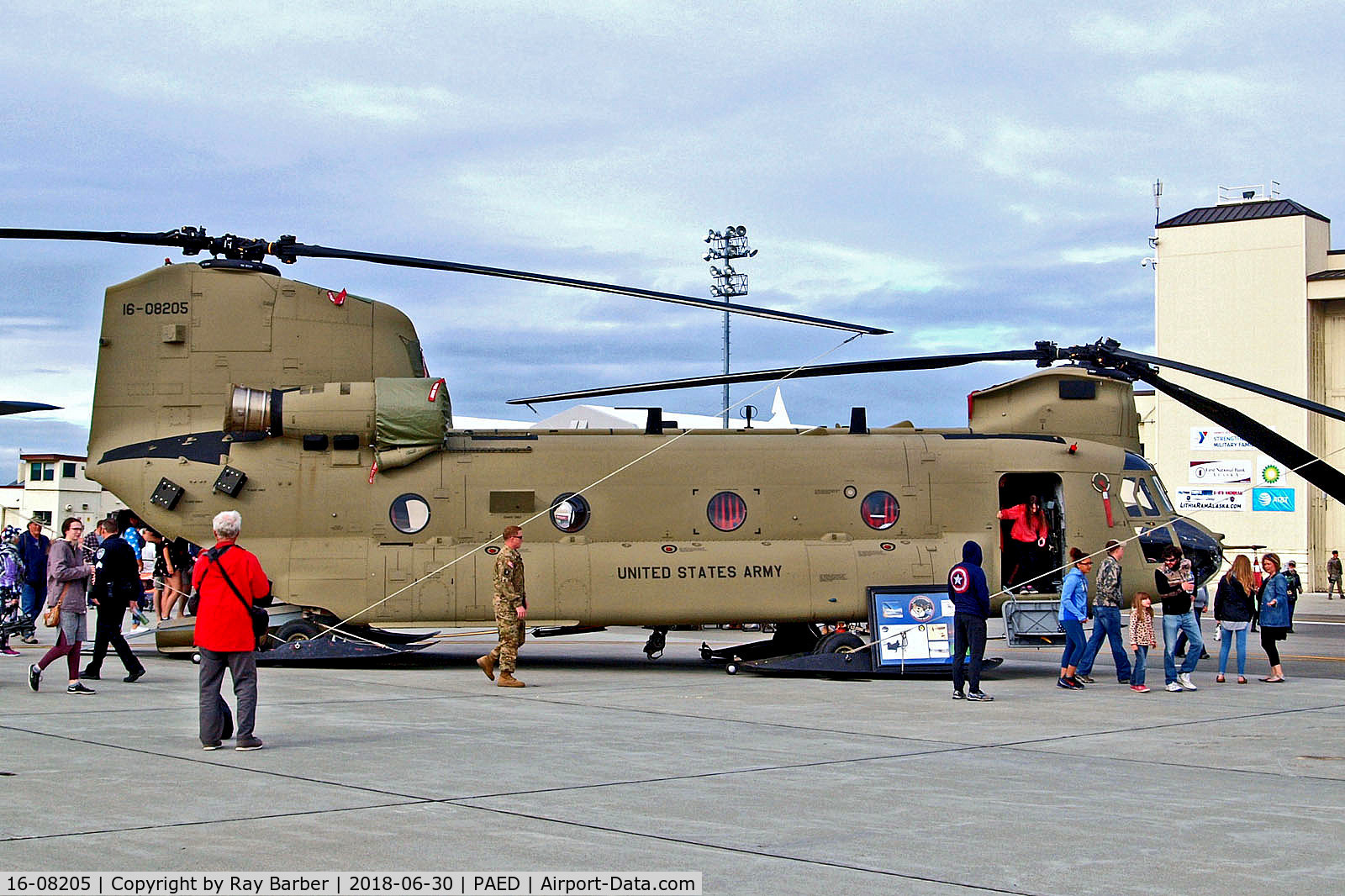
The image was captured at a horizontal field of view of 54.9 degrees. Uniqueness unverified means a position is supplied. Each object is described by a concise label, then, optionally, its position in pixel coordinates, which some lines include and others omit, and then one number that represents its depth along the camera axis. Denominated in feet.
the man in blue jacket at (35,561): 58.13
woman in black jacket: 55.88
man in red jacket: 31.17
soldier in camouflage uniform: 48.42
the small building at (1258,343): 137.90
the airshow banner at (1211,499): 141.18
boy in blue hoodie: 47.57
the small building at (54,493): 208.33
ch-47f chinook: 55.93
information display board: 54.80
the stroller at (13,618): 60.03
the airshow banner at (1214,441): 141.49
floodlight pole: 193.26
